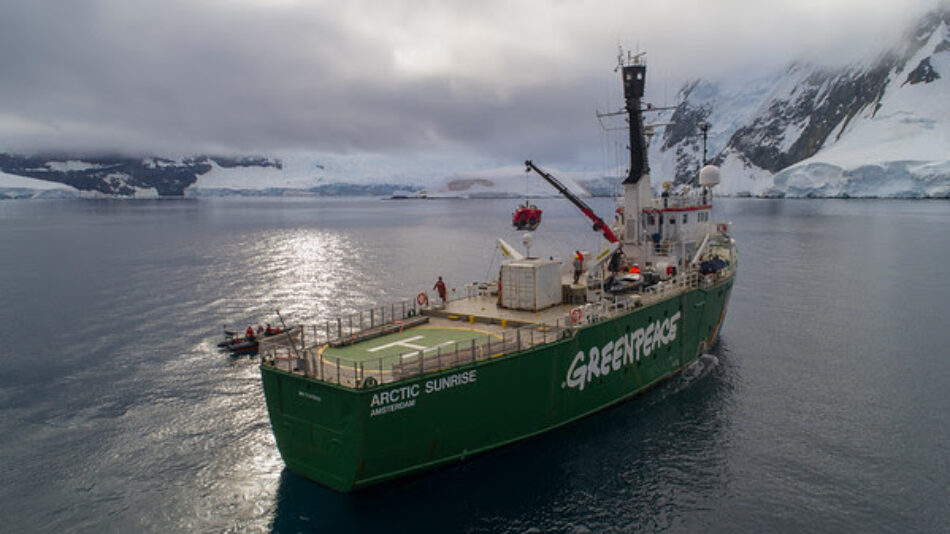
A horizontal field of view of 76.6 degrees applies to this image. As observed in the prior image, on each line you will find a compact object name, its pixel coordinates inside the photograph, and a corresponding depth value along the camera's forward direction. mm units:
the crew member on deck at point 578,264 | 31431
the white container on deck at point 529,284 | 27375
